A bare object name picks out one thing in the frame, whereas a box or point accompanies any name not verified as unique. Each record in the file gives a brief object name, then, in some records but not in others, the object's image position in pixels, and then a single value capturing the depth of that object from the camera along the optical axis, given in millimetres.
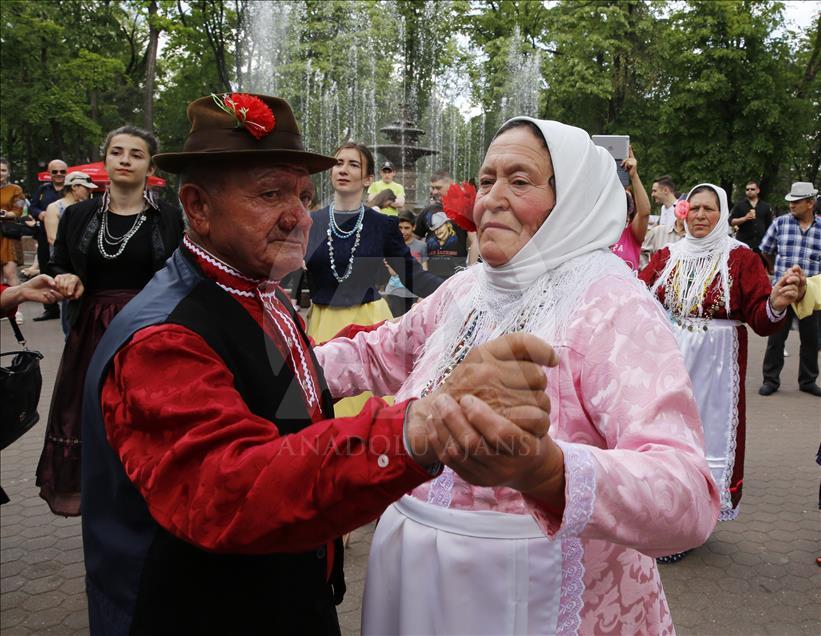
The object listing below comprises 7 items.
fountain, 17109
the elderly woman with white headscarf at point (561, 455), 1198
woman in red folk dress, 4316
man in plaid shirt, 8008
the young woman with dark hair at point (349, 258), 4410
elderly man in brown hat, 1056
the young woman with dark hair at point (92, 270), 3789
